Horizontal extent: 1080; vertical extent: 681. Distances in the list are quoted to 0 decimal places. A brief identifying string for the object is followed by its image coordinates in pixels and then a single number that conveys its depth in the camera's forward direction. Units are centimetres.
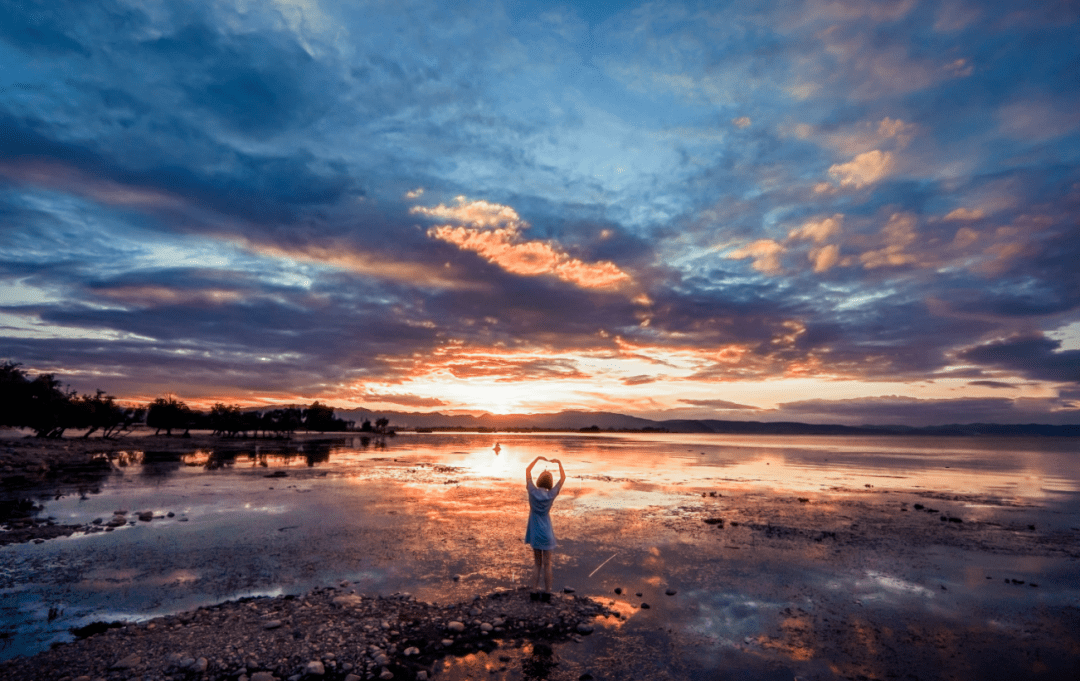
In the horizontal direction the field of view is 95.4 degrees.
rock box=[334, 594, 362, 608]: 1173
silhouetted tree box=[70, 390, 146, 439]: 8775
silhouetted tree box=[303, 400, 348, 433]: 19250
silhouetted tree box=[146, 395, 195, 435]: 11775
